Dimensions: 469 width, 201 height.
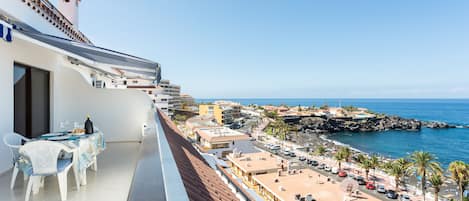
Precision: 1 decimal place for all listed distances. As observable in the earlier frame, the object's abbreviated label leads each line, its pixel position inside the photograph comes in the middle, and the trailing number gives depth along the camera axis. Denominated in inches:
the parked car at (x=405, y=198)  746.6
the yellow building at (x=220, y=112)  2274.9
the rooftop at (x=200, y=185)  73.8
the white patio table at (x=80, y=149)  95.8
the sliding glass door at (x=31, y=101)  134.3
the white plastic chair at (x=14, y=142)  94.7
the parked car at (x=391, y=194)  774.5
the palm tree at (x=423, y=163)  813.2
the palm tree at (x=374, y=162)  942.1
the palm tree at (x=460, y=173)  721.0
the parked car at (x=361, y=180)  914.7
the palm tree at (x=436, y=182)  732.7
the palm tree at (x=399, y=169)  844.0
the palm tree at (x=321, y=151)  1296.1
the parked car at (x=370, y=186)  859.2
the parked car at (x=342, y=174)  982.5
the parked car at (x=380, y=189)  824.9
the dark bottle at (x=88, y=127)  125.5
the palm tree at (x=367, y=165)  919.6
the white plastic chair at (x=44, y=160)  83.1
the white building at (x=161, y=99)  1498.5
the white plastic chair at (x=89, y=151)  102.1
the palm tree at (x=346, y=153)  1089.9
